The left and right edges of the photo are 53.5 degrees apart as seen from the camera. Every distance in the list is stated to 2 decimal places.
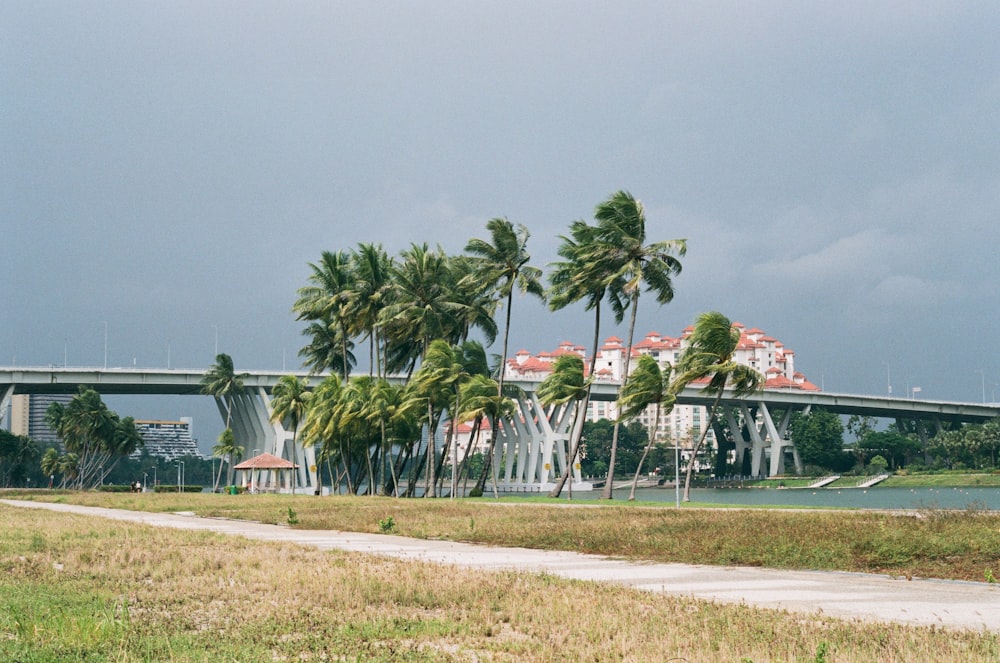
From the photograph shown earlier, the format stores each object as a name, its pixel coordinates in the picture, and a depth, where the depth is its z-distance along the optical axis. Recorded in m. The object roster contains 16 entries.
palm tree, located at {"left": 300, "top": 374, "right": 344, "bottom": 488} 58.69
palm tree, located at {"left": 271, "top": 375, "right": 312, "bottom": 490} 73.56
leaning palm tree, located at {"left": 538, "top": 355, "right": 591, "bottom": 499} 50.09
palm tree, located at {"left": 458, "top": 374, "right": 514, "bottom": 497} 51.28
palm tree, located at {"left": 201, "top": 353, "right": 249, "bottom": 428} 98.38
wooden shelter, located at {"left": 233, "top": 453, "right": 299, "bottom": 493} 77.00
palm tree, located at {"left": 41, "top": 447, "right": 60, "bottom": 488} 134.50
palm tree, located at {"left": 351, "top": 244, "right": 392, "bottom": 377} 60.00
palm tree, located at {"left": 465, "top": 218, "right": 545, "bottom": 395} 52.38
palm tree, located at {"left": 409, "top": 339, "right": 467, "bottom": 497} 52.66
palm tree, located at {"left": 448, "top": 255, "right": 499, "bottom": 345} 55.94
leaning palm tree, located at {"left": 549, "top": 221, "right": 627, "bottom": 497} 47.62
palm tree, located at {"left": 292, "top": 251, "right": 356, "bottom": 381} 62.38
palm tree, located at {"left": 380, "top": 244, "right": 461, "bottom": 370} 55.91
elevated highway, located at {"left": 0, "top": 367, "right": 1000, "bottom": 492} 97.12
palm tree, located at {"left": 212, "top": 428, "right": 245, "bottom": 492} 101.94
